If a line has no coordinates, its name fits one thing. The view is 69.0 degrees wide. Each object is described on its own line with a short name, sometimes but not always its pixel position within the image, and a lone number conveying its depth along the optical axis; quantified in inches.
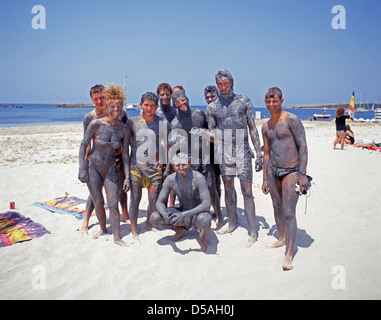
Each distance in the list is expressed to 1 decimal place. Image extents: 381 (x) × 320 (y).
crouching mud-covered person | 157.8
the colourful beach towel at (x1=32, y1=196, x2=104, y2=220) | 225.6
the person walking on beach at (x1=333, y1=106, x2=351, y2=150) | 488.9
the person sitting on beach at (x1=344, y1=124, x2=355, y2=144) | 503.9
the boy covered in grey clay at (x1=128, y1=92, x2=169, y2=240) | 177.9
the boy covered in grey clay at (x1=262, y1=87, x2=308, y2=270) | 145.0
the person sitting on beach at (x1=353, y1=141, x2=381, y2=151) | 468.1
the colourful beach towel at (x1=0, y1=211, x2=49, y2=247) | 178.2
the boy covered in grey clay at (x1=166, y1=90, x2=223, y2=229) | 180.7
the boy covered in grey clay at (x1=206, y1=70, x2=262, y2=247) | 173.3
